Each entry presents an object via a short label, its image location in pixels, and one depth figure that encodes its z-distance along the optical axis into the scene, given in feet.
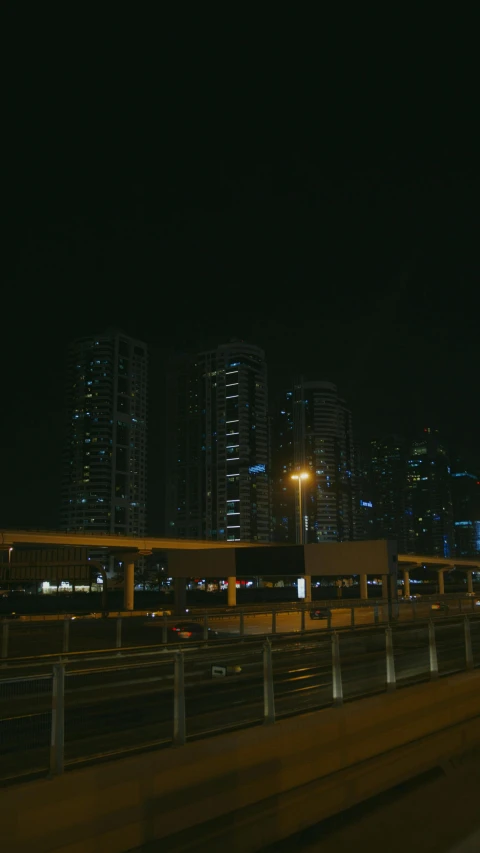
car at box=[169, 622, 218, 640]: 106.22
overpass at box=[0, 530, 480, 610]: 177.27
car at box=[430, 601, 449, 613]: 129.16
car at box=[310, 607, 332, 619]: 143.43
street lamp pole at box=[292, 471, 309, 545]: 136.85
